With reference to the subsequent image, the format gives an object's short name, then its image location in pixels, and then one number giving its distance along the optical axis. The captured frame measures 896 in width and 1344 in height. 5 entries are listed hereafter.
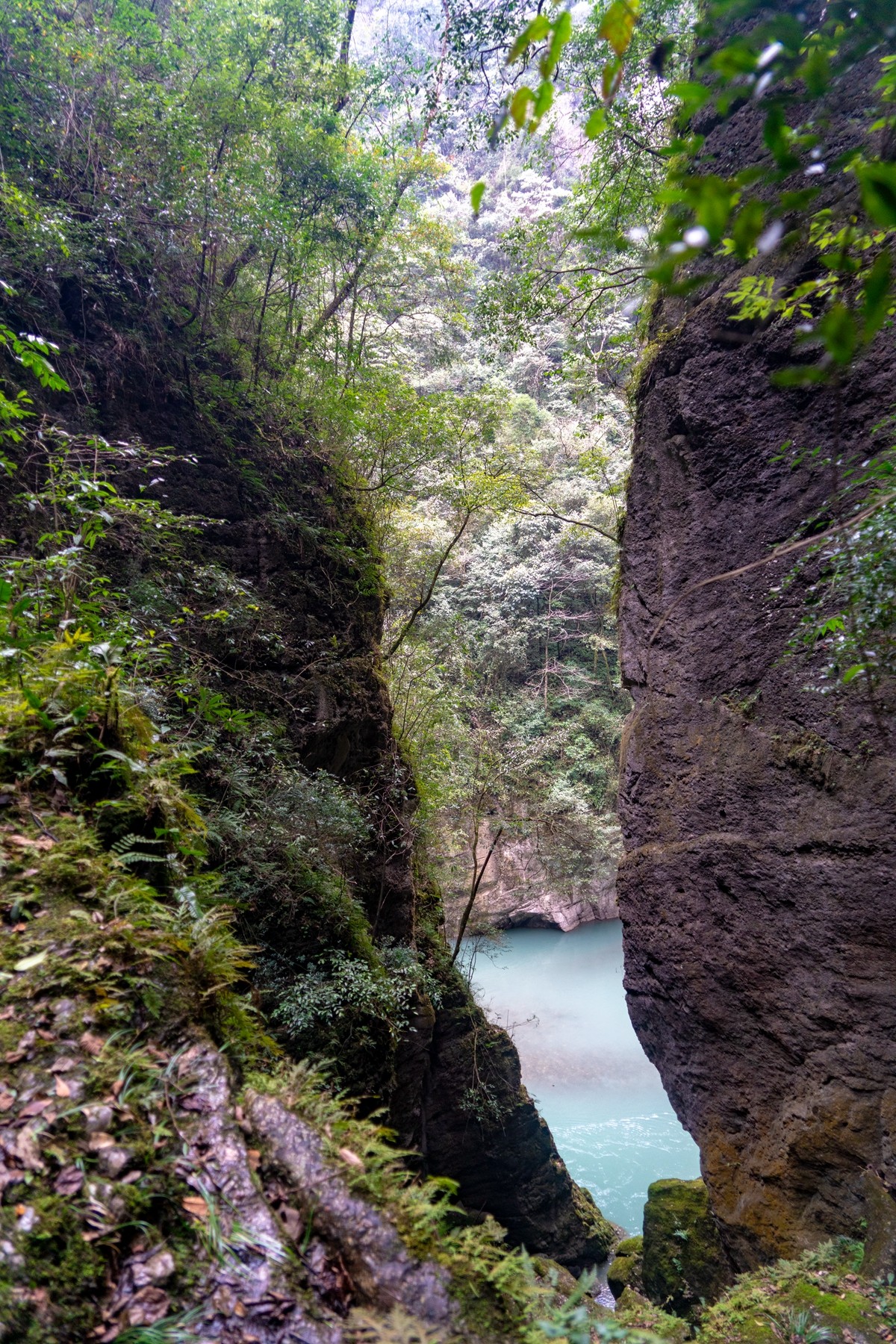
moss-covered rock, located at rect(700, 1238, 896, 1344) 3.23
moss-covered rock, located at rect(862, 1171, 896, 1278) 3.60
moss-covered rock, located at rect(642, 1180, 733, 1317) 6.16
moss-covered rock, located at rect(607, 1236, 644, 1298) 7.50
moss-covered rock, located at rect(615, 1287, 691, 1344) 3.54
